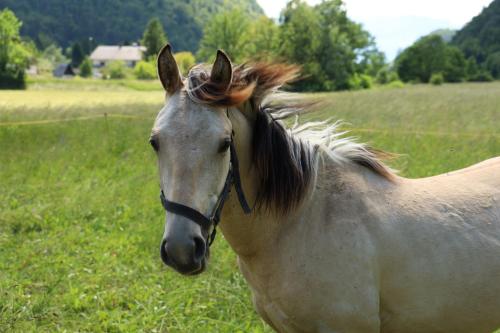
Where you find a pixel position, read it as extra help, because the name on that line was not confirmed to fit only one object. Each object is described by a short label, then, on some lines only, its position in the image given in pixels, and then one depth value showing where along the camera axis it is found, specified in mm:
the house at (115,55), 120562
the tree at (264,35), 44284
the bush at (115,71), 73562
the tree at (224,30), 53688
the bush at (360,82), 46275
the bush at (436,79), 48344
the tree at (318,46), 41594
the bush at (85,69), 83688
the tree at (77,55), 103688
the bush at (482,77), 52250
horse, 2062
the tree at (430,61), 56938
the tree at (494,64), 55569
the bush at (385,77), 63562
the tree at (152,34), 79875
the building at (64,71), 85969
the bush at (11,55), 38156
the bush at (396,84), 44209
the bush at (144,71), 50516
